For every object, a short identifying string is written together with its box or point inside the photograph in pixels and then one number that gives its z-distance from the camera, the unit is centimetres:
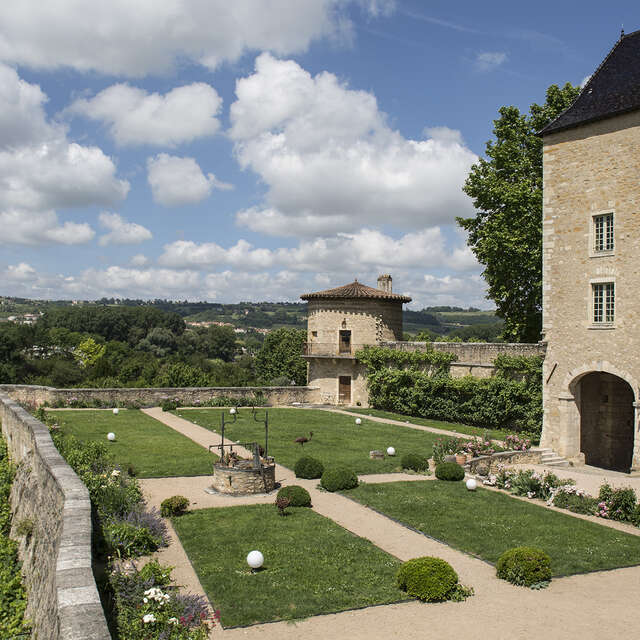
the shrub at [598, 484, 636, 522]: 1438
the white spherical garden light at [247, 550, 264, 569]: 1031
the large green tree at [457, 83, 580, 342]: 2802
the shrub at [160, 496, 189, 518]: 1346
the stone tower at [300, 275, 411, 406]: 3544
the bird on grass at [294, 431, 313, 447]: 2295
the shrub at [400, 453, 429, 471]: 1894
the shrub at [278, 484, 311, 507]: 1439
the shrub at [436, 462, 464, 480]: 1770
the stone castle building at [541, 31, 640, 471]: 2034
